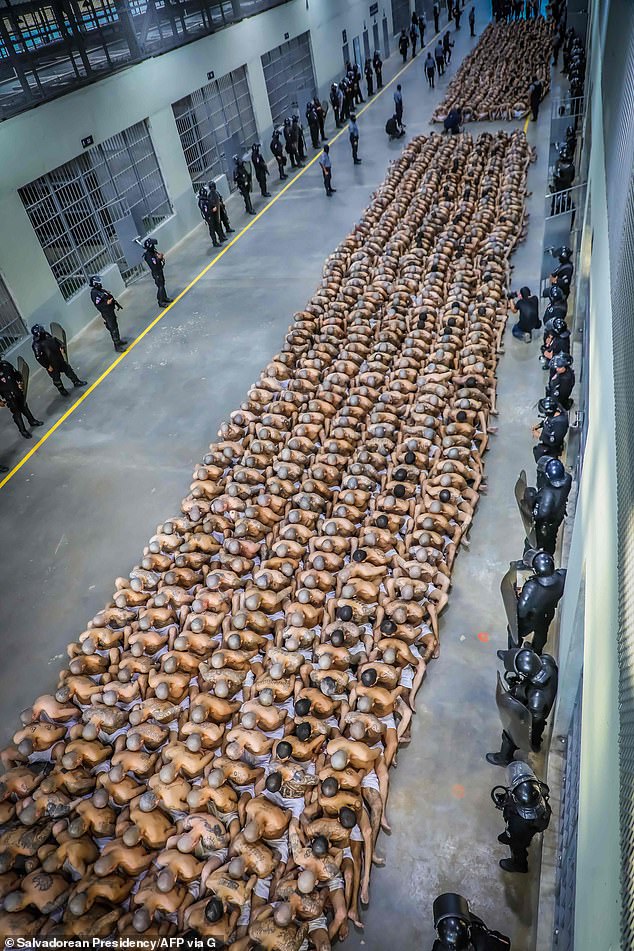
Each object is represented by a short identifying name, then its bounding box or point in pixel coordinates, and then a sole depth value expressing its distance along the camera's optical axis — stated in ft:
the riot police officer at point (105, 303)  45.48
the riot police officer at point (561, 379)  30.60
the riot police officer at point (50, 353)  41.88
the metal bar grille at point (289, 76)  83.85
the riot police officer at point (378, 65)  100.21
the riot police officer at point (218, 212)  59.77
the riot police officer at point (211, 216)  59.21
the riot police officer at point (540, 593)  21.13
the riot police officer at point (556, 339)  33.14
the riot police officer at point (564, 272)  38.68
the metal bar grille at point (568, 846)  14.76
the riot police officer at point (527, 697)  18.95
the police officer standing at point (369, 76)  97.65
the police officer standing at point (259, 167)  68.03
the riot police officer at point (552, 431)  28.17
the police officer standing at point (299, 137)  75.87
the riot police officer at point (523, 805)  16.53
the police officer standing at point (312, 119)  79.41
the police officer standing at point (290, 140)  74.54
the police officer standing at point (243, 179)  65.57
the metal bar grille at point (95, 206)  50.21
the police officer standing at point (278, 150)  73.46
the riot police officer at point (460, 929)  14.52
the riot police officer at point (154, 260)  51.19
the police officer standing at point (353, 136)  72.80
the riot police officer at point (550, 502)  23.99
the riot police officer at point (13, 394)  38.99
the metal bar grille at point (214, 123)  67.72
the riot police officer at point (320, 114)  80.84
